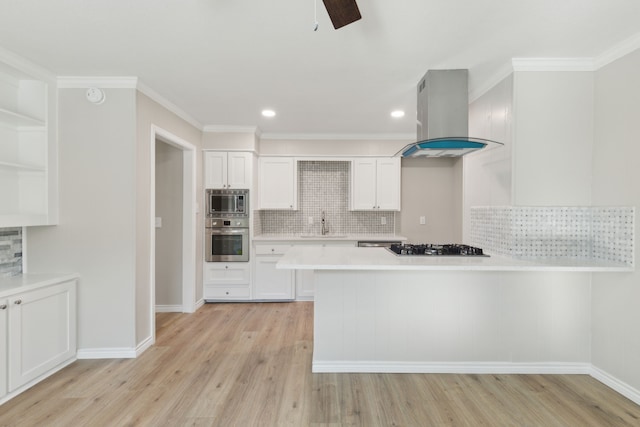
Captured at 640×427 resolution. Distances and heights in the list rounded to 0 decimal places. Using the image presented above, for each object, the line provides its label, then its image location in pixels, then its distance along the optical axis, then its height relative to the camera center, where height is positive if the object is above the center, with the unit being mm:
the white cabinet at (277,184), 4965 +398
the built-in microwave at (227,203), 4617 +112
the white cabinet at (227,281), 4621 -944
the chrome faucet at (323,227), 5227 -248
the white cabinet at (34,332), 2285 -893
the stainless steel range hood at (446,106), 2754 +856
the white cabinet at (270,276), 4664 -887
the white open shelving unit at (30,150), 2711 +505
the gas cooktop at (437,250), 2815 -326
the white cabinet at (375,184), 4949 +399
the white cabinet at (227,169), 4602 +571
